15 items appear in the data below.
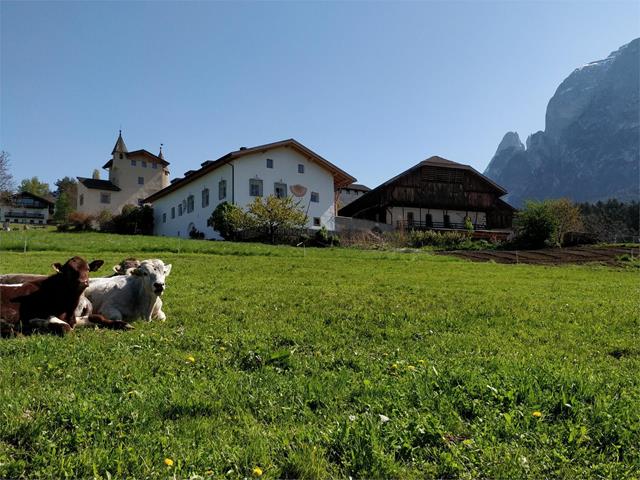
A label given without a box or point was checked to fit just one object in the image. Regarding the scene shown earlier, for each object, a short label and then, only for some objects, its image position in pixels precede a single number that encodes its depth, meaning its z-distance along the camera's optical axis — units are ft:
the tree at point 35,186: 412.98
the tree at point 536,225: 133.39
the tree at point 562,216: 135.74
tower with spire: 252.01
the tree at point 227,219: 130.21
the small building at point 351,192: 277.13
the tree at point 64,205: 271.49
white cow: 27.19
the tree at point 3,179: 166.11
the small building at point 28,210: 320.29
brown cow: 23.00
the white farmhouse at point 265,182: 147.54
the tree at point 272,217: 129.08
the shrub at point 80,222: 197.88
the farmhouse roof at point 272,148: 146.41
